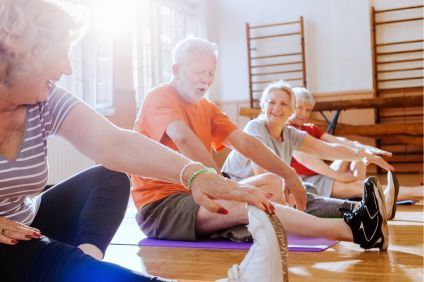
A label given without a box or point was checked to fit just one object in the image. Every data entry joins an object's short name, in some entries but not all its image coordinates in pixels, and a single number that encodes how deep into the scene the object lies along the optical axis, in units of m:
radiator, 4.43
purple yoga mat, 2.29
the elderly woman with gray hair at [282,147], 2.80
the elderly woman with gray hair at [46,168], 1.04
